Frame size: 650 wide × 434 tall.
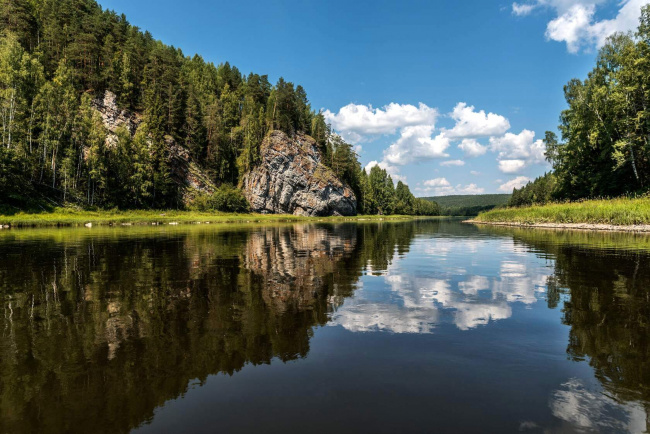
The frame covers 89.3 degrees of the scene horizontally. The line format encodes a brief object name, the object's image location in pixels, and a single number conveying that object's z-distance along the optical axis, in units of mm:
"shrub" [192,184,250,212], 101250
